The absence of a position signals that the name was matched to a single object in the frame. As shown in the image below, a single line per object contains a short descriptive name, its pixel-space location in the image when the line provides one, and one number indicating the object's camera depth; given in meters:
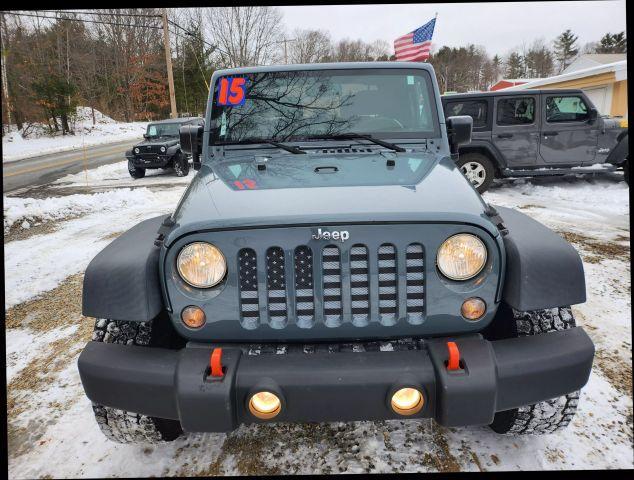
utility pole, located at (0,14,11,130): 26.12
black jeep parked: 12.30
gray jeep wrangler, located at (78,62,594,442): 1.66
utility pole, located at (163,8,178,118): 19.15
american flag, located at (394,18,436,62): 8.71
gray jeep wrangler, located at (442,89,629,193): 8.06
